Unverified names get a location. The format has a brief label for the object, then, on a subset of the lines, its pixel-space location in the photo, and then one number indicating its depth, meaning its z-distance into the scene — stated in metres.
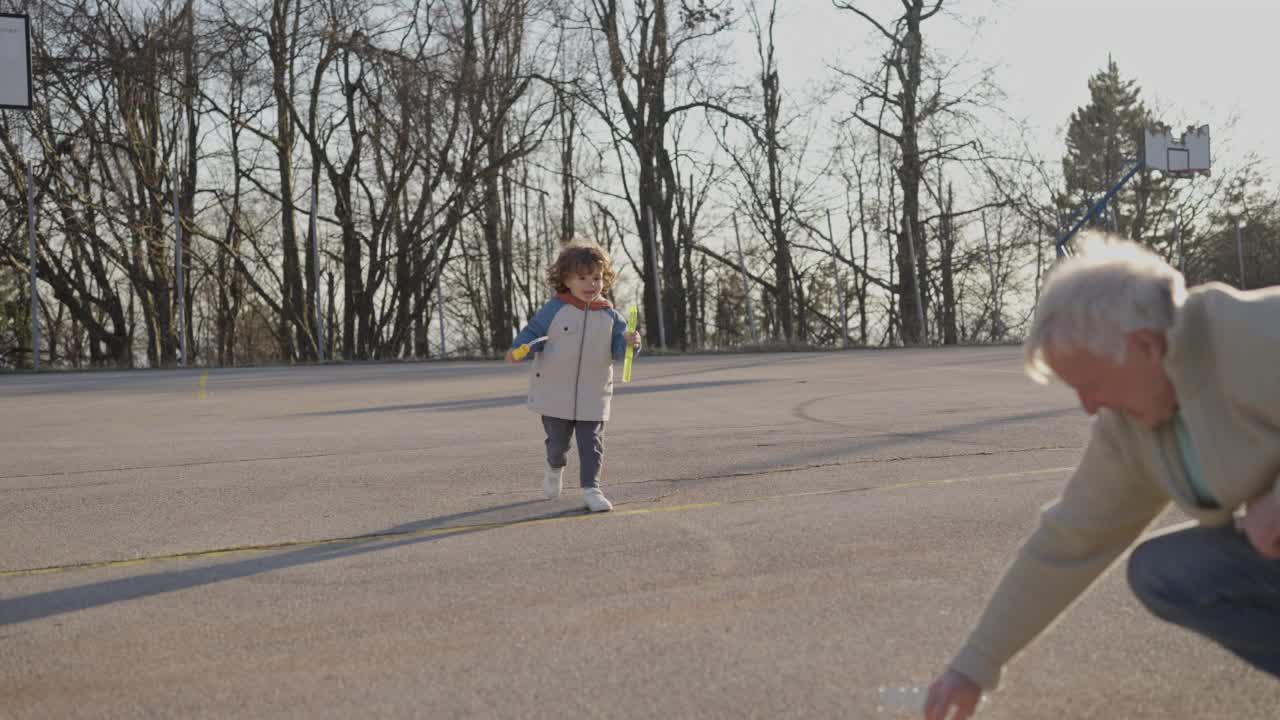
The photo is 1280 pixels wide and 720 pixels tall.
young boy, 6.16
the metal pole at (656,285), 27.36
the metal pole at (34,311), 23.03
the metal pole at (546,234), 33.97
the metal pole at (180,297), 23.98
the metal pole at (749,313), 28.55
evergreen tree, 41.69
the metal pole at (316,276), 25.16
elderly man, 1.77
